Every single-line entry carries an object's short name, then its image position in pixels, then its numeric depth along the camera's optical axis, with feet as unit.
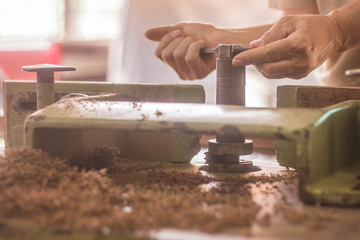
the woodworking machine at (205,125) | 3.66
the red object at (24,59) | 13.43
